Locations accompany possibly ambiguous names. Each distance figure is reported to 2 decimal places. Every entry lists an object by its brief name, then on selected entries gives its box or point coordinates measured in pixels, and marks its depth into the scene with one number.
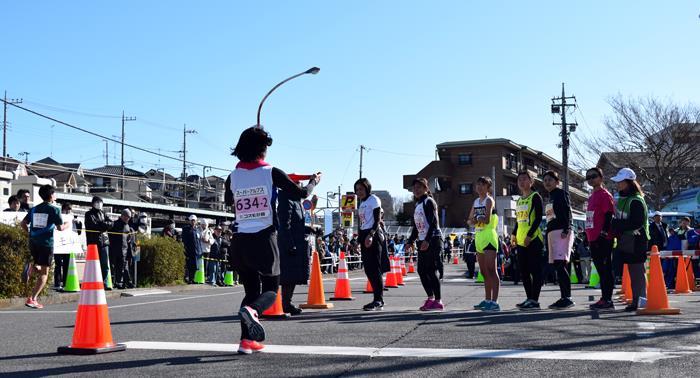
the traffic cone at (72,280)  14.38
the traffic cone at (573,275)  22.30
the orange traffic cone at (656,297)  8.86
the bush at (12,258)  12.39
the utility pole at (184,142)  87.94
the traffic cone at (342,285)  12.81
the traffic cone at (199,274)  20.22
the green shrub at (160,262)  17.77
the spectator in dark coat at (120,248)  15.92
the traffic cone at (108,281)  15.40
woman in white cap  9.34
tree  41.94
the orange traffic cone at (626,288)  11.73
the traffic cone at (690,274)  17.44
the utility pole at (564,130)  43.96
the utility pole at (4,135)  60.81
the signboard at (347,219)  35.47
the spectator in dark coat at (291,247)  9.48
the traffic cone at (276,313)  8.89
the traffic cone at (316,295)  10.54
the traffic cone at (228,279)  21.83
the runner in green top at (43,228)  11.09
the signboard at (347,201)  32.42
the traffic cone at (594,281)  18.42
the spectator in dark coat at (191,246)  19.55
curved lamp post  30.13
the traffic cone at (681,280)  15.44
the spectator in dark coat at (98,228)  14.72
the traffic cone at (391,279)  18.48
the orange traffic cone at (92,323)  5.84
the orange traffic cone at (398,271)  19.40
